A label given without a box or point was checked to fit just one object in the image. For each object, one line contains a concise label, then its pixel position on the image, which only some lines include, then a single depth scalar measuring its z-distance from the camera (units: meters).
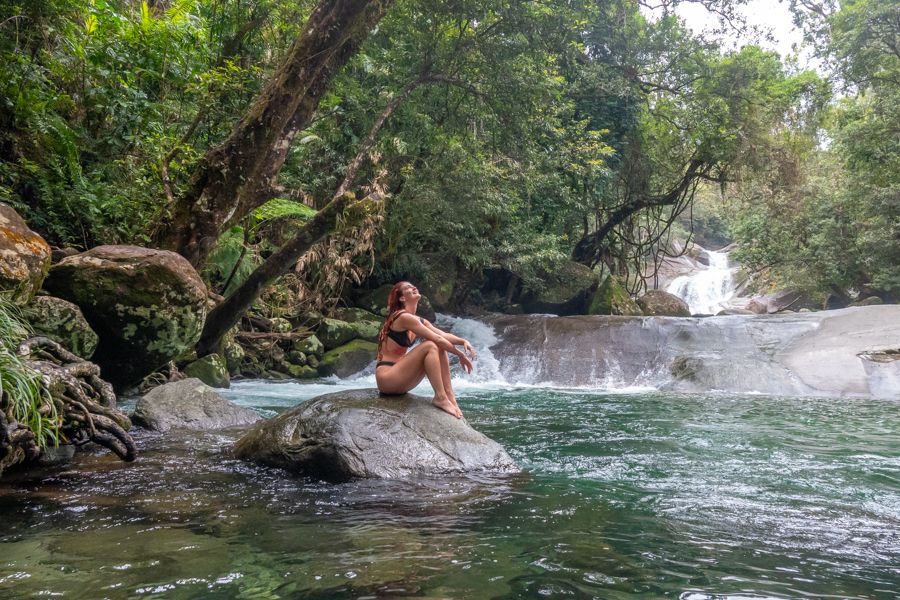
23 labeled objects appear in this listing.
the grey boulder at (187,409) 6.69
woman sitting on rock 5.34
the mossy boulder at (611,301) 20.02
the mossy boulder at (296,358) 14.32
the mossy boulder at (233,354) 12.70
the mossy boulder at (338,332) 15.23
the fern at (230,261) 10.53
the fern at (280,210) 11.02
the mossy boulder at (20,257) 5.50
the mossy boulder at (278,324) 14.40
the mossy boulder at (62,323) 6.27
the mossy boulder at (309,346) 14.55
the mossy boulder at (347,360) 14.35
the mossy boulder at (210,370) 10.59
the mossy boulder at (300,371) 13.92
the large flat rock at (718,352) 11.69
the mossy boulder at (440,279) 18.59
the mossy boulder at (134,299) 7.00
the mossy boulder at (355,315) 16.42
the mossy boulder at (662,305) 21.66
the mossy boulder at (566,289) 20.73
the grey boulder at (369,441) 4.70
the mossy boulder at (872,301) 20.69
